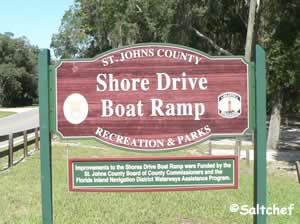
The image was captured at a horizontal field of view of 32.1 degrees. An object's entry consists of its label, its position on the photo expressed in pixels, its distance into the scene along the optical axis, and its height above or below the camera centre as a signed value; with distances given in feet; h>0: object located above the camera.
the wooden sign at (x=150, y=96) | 16.72 +0.01
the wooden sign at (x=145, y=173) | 16.55 -2.45
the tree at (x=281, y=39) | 64.54 +7.18
